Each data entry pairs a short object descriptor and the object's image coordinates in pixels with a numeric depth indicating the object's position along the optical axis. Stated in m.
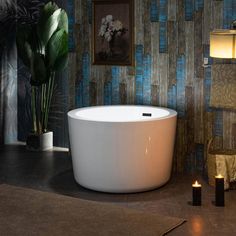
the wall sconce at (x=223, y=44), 4.24
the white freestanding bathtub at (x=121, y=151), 4.37
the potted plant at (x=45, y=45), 5.47
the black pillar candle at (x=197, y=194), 4.19
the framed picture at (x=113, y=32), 5.25
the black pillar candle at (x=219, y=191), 4.15
